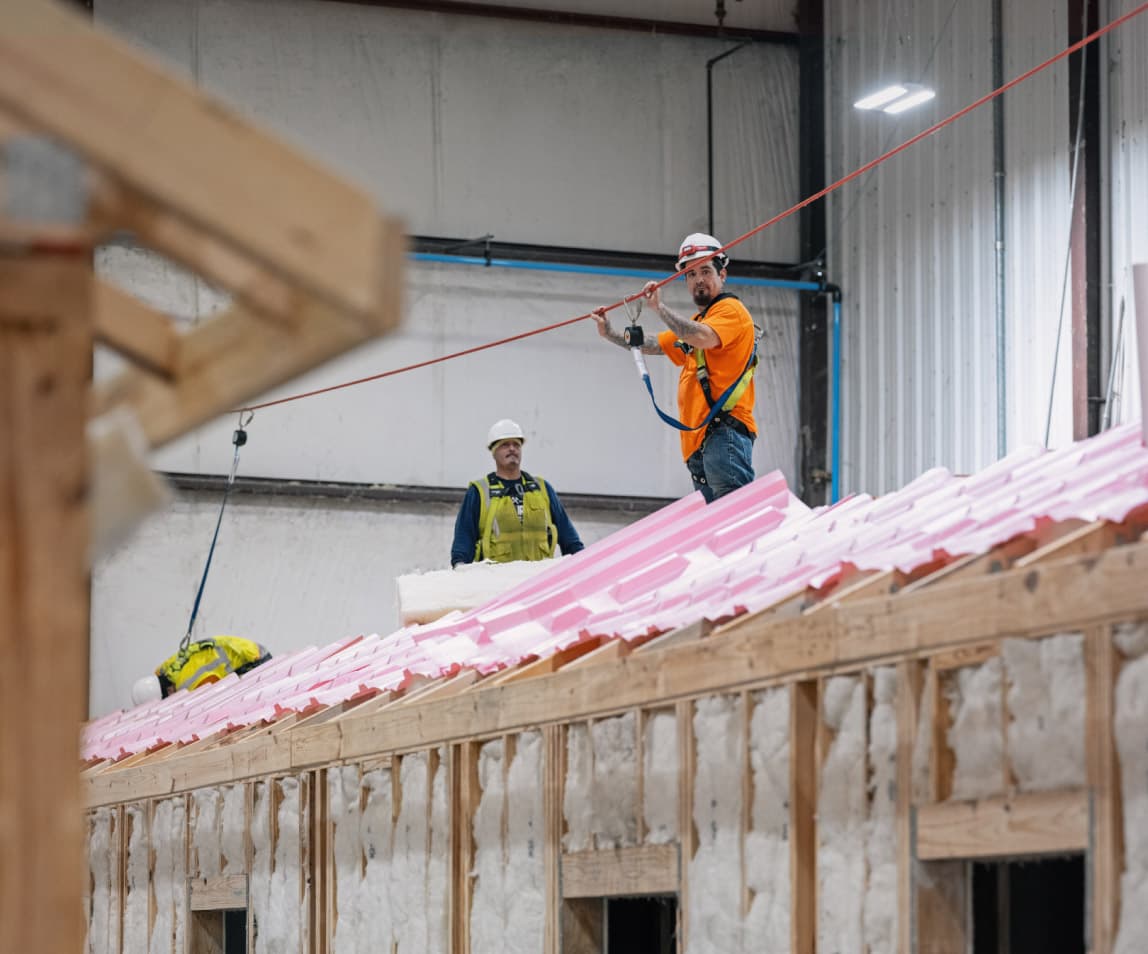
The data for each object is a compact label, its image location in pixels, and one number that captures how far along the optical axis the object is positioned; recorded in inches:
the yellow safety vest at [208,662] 636.1
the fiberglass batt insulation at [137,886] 487.5
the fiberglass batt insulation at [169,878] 461.4
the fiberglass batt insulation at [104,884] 509.0
